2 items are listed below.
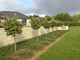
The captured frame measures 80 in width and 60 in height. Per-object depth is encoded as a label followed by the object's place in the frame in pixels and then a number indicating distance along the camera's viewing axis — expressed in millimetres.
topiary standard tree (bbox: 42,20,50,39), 9567
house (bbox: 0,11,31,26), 19217
